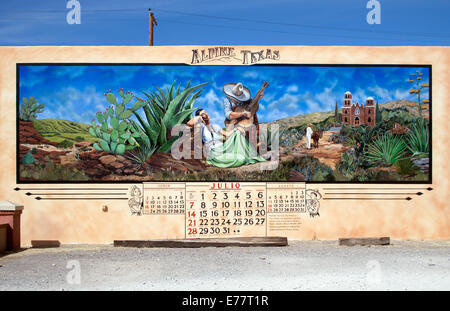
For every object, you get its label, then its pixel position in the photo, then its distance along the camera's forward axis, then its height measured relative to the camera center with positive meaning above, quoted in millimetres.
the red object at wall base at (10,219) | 12148 -1424
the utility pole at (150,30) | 18647 +4695
